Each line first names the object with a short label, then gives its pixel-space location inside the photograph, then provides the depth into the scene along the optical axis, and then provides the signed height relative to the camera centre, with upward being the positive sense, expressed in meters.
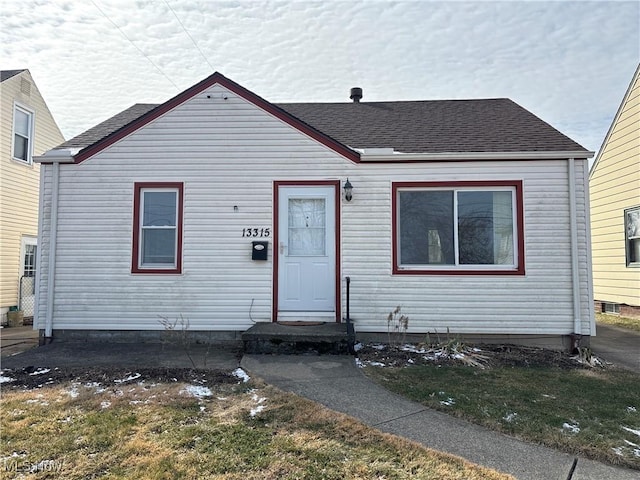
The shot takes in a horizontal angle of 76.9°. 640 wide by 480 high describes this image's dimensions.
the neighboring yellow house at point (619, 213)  10.39 +1.41
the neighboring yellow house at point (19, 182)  10.80 +2.20
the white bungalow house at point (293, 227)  6.95 +0.62
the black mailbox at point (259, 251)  7.07 +0.19
